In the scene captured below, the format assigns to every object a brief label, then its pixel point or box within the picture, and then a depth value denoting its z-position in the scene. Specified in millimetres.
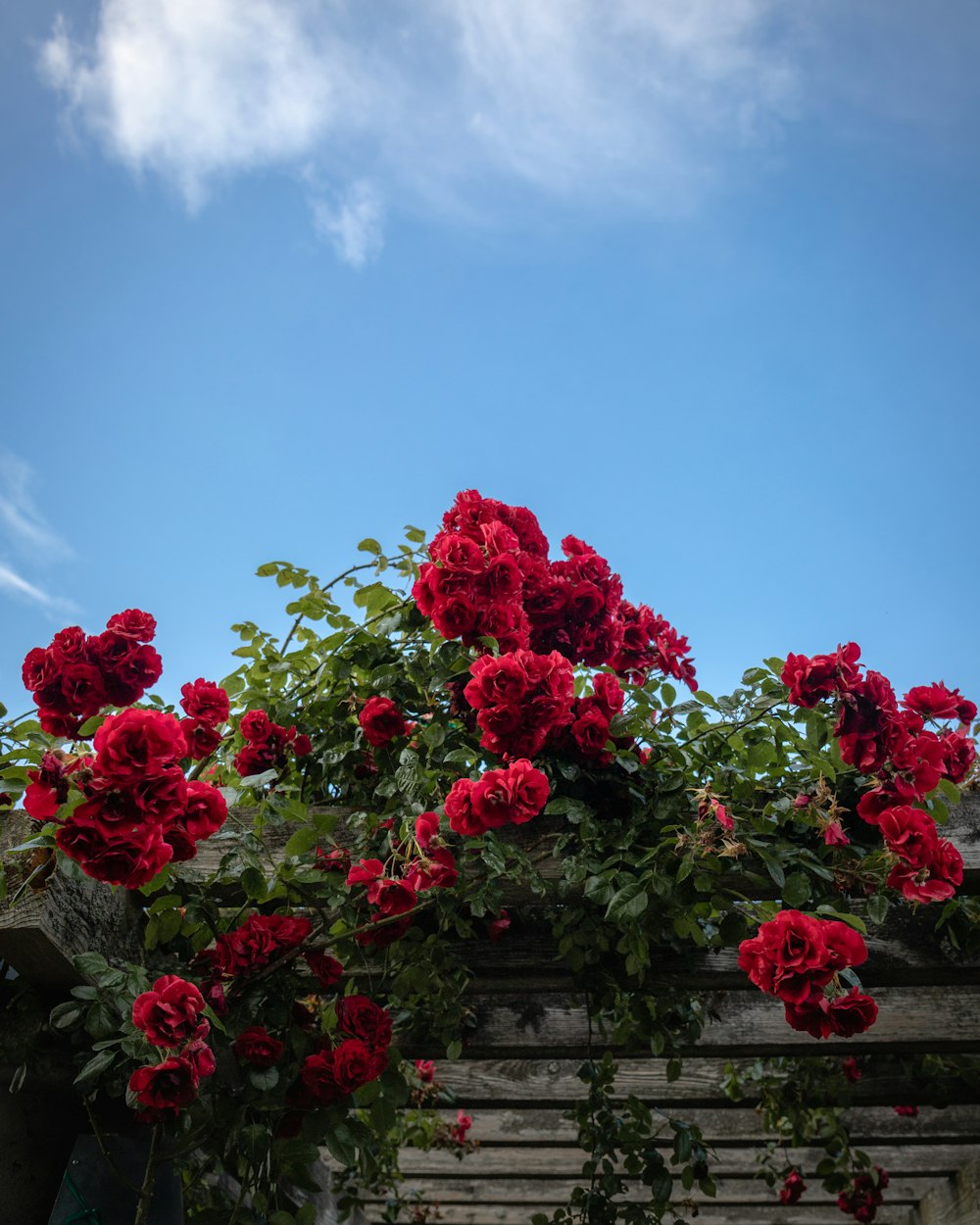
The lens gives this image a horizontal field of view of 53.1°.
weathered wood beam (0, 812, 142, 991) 1476
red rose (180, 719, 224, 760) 1837
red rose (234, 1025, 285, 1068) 1654
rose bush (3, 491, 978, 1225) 1437
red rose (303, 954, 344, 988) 1752
